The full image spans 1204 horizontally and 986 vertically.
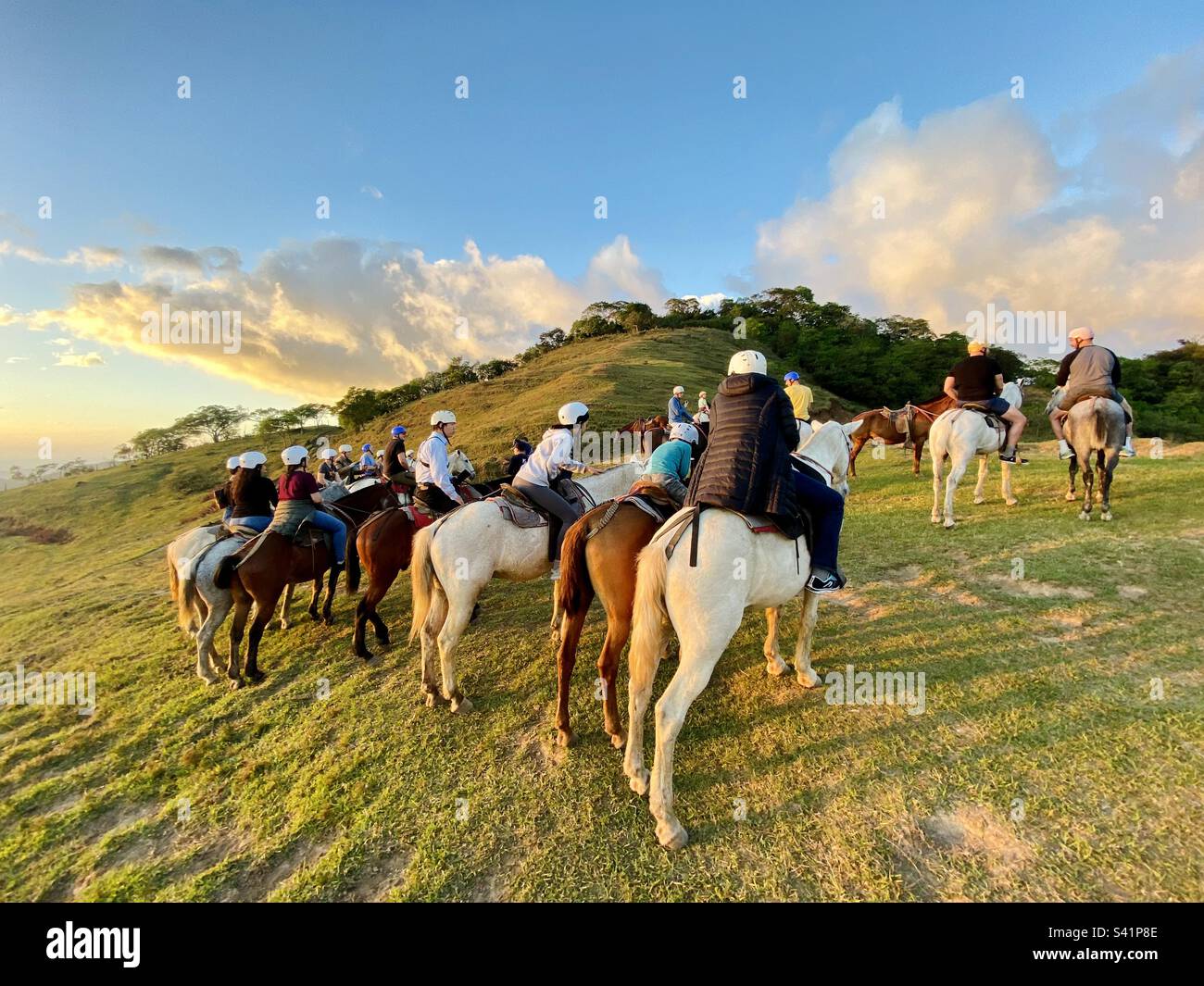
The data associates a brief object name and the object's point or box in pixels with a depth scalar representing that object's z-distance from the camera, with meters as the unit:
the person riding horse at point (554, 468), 5.39
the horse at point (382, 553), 6.29
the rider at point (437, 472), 6.31
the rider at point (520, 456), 8.95
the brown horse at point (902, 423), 12.49
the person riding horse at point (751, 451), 3.43
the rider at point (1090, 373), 7.31
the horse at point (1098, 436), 7.18
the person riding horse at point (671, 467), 4.61
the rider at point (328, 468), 12.95
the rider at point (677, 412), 12.77
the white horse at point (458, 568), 4.93
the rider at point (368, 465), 12.21
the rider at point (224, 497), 7.88
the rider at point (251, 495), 6.87
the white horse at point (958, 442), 7.82
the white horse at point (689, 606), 3.19
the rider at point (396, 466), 8.43
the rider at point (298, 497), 6.42
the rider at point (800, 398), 9.70
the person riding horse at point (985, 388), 7.81
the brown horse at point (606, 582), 4.01
